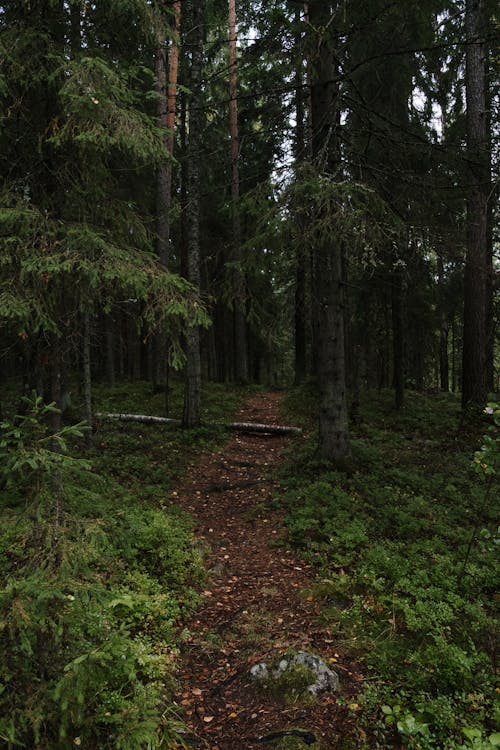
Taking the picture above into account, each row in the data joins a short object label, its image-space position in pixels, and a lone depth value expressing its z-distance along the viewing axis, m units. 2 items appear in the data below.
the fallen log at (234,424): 12.64
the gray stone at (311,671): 4.03
